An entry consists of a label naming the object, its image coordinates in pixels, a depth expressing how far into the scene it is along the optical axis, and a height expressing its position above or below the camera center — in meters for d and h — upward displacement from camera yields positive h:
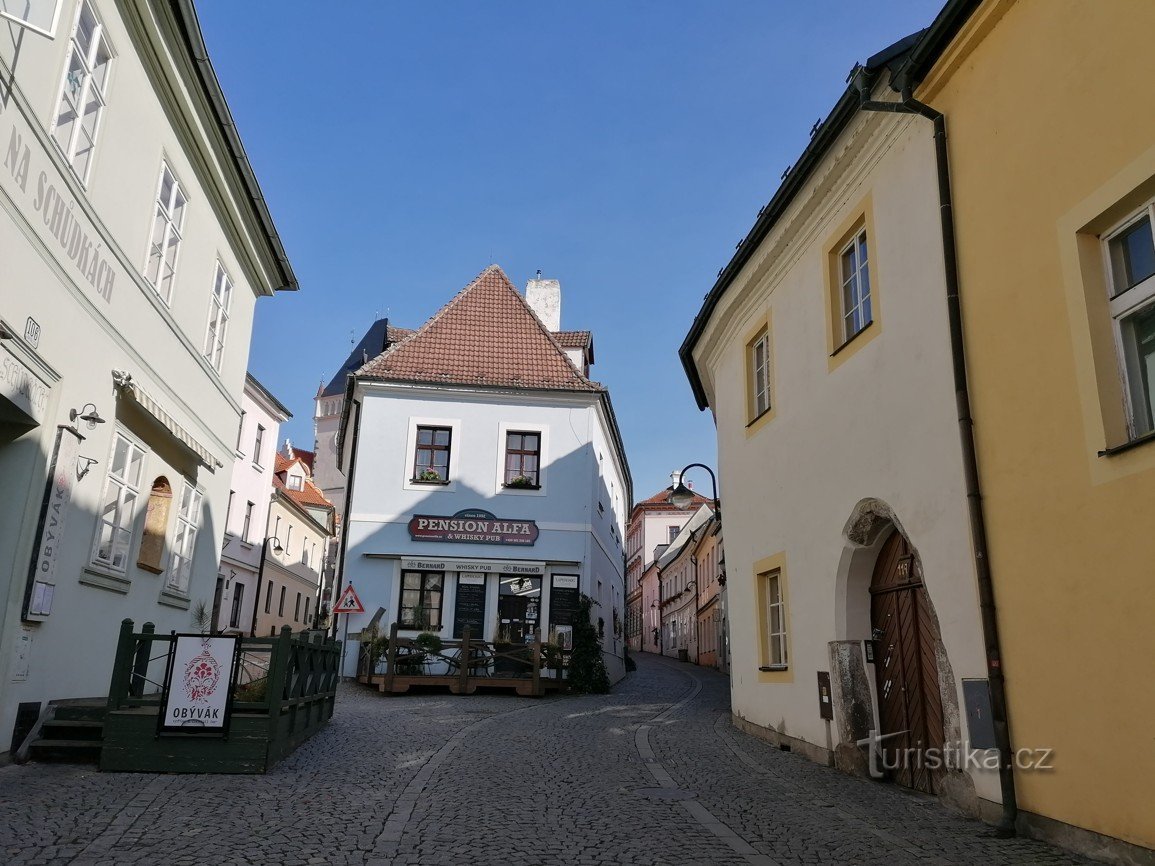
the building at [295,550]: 38.84 +5.56
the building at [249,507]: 33.38 +5.93
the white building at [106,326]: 7.92 +3.40
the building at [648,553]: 65.81 +9.39
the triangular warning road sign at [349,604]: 18.91 +1.39
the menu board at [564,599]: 22.00 +1.87
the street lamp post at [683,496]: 15.15 +2.97
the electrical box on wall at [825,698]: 9.82 -0.09
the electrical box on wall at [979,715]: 6.83 -0.15
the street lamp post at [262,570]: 34.17 +3.69
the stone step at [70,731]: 8.58 -0.57
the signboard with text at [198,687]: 8.34 -0.15
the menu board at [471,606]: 21.70 +1.62
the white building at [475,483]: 21.95 +4.61
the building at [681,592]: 45.72 +4.91
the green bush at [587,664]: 20.30 +0.38
